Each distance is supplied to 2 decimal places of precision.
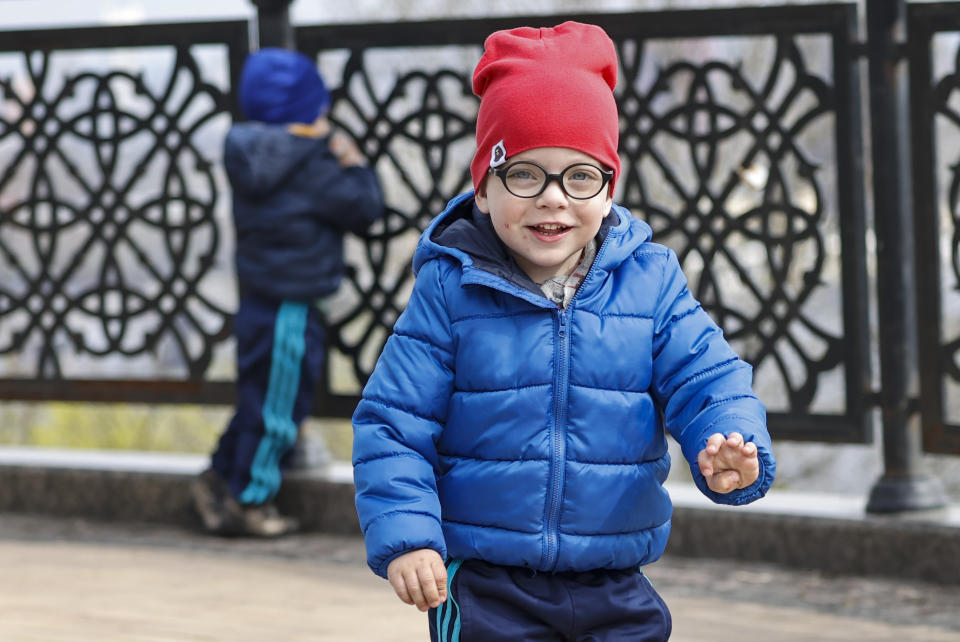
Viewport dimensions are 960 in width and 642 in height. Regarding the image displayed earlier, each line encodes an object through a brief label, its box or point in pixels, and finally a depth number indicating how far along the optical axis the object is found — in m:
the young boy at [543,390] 5.07
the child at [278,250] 10.56
